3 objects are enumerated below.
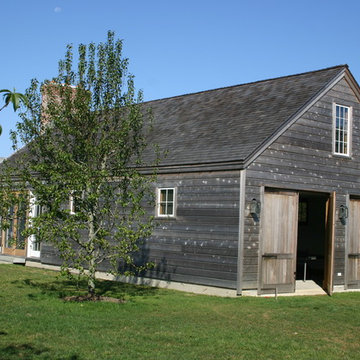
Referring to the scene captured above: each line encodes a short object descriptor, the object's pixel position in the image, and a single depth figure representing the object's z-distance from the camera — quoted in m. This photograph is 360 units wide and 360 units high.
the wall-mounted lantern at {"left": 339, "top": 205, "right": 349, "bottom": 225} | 17.17
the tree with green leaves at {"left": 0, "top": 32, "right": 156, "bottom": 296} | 12.66
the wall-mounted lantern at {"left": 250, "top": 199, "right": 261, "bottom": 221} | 14.69
